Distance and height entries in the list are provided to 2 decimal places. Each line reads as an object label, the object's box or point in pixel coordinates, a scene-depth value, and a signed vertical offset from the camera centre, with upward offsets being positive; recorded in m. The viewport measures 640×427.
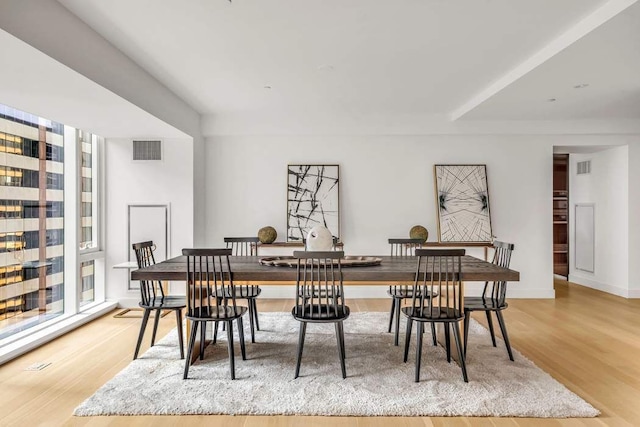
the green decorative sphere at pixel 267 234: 5.66 -0.31
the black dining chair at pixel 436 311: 2.88 -0.73
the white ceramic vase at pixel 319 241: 3.58 -0.25
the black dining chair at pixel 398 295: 3.73 -0.78
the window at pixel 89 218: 5.05 -0.08
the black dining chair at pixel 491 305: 3.26 -0.74
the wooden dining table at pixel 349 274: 3.09 -0.47
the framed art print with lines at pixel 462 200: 5.96 +0.18
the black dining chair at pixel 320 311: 2.87 -0.71
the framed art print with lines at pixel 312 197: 6.00 +0.22
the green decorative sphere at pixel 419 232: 5.65 -0.27
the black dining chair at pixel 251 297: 3.74 -0.77
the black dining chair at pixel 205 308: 2.91 -0.72
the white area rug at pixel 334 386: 2.50 -1.18
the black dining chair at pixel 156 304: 3.33 -0.75
